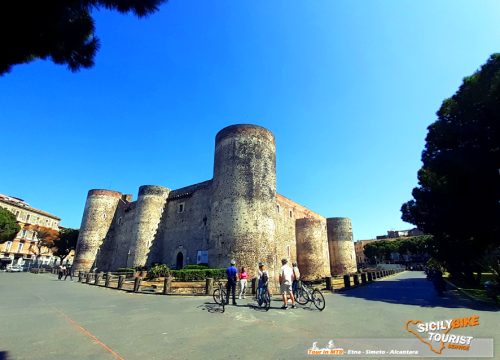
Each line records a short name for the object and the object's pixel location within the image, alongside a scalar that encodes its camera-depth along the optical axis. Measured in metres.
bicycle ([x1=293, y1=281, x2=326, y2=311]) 8.54
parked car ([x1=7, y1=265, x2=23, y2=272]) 39.03
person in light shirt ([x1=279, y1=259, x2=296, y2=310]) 8.59
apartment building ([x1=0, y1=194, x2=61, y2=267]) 46.09
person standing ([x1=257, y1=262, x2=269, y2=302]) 8.77
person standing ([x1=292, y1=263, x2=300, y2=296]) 9.68
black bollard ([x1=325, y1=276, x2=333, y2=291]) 14.34
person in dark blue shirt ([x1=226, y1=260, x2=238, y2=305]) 9.59
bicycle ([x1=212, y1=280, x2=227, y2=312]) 9.21
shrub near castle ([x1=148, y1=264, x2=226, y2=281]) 16.36
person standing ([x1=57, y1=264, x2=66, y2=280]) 25.01
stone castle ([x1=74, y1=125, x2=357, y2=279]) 19.31
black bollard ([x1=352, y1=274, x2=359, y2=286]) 17.26
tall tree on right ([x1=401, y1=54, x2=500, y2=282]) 14.69
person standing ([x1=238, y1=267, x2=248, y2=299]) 10.85
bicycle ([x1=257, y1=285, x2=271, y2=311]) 8.47
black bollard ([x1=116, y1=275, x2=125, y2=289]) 15.66
